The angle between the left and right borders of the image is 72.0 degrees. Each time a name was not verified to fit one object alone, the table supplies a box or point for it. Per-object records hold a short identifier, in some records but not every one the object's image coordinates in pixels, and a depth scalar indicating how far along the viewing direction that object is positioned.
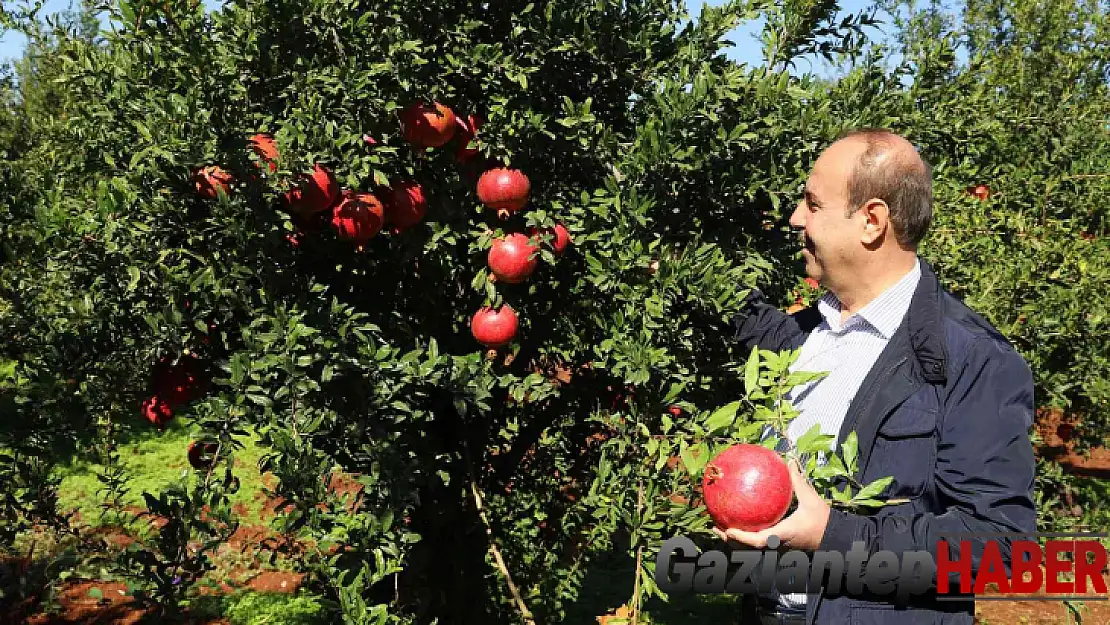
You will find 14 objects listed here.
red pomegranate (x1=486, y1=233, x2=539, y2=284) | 2.35
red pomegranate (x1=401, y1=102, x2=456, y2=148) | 2.22
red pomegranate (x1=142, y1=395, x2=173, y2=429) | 2.47
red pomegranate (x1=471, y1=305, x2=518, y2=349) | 2.45
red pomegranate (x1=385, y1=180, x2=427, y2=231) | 2.32
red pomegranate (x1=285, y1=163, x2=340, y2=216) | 2.07
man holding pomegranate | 1.52
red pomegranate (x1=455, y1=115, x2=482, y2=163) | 2.45
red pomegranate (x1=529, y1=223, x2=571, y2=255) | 2.38
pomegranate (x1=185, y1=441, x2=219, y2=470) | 2.04
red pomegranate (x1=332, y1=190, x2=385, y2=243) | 2.22
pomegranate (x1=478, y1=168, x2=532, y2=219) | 2.35
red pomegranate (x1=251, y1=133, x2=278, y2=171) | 1.97
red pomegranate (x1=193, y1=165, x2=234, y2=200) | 1.99
